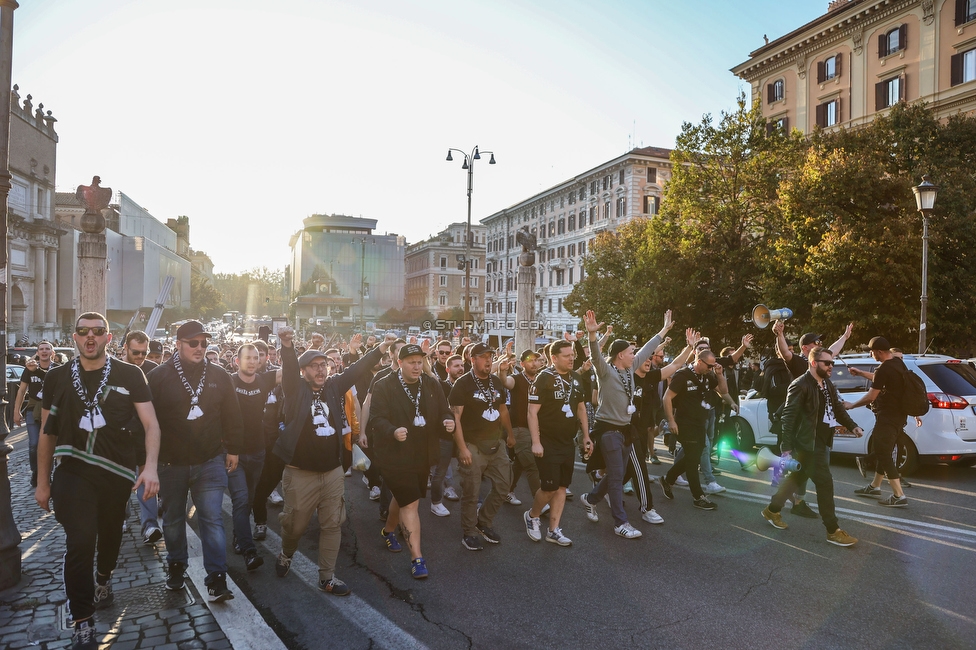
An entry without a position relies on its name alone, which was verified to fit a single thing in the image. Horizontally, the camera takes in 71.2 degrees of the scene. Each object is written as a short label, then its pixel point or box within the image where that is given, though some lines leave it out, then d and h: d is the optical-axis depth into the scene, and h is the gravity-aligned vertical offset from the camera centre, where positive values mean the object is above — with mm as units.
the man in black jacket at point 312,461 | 5160 -1055
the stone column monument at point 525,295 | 21094 +1023
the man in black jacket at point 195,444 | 4906 -901
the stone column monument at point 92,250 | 12720 +1295
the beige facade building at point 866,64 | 32219 +14552
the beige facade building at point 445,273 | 112875 +8904
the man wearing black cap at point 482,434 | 6489 -1054
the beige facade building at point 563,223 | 57344 +10326
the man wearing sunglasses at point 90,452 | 4078 -827
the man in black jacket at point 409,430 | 5414 -856
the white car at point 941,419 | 9055 -1169
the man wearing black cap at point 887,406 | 7660 -840
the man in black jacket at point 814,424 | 6363 -883
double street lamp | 26631 +6313
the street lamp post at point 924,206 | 14211 +2713
